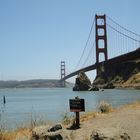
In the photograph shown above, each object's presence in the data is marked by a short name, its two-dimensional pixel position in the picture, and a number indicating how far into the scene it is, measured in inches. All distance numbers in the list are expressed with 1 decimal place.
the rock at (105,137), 215.1
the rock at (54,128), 261.8
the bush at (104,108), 409.6
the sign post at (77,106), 297.1
